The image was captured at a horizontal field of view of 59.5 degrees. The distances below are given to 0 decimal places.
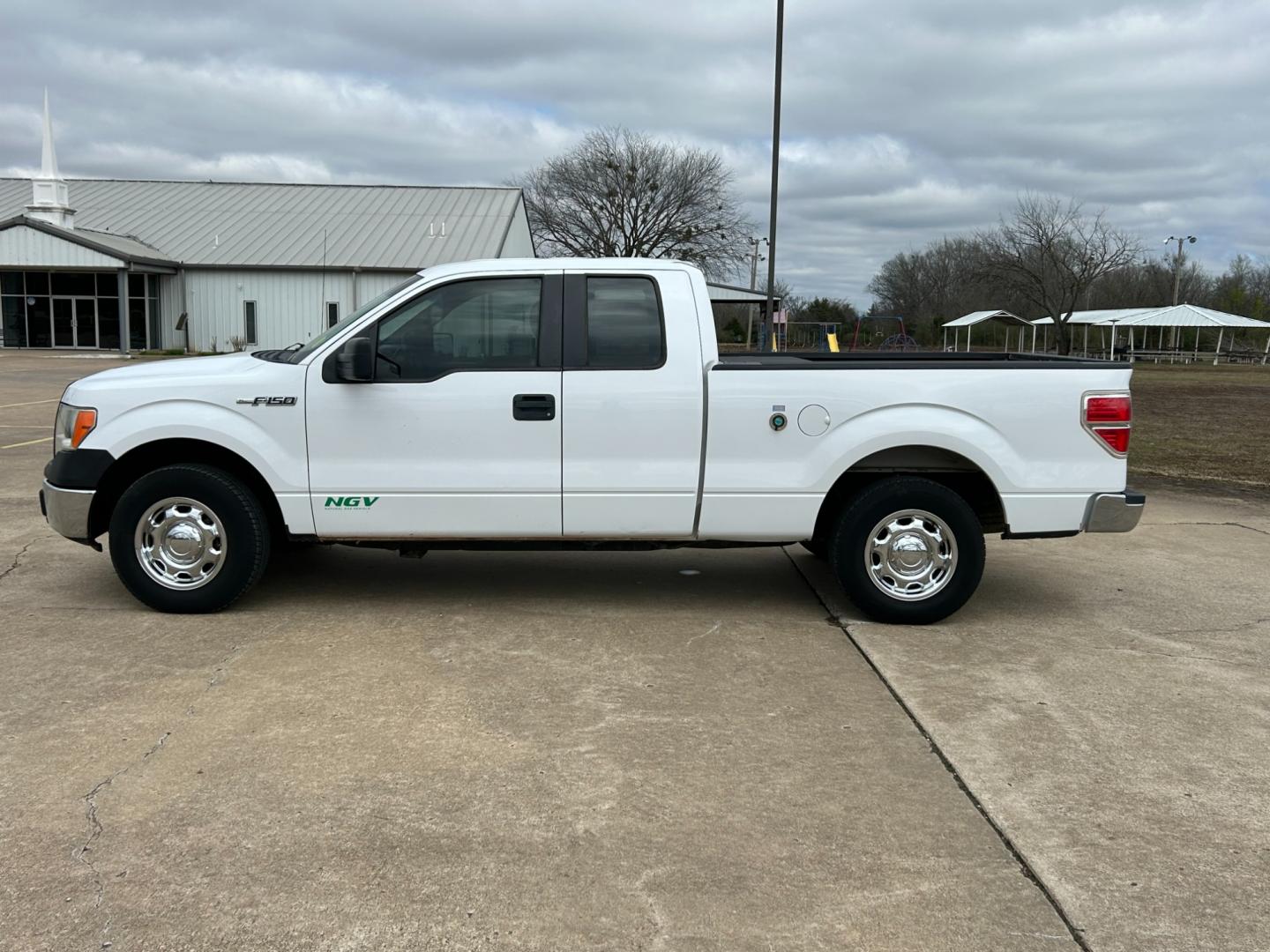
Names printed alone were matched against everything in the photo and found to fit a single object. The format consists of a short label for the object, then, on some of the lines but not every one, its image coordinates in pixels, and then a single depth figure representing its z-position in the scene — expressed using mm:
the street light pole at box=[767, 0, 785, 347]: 21844
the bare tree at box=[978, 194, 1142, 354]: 49281
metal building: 40250
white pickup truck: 5828
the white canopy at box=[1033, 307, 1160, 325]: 49731
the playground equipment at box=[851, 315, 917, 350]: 45178
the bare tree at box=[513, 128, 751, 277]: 54094
